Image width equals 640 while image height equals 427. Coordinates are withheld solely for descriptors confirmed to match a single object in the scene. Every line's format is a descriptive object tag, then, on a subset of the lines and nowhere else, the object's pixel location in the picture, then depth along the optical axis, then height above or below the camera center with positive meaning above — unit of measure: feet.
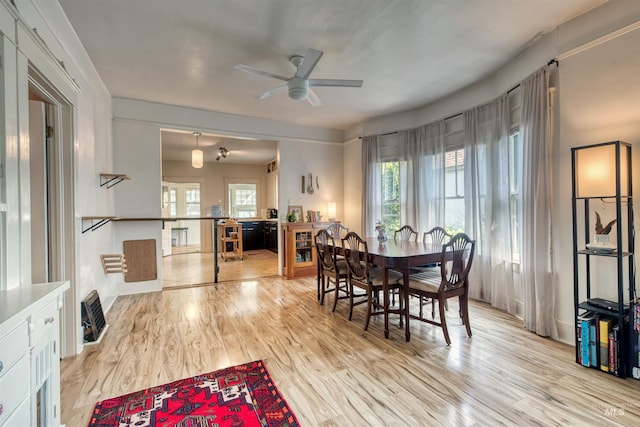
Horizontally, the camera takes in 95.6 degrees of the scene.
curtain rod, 8.81 +4.45
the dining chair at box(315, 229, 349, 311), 11.78 -2.24
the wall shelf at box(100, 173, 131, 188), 11.49 +1.51
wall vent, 9.00 -3.35
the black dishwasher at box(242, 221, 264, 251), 28.68 -2.33
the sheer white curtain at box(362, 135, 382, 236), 17.40 +1.71
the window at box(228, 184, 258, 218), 30.42 +1.21
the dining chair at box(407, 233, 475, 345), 8.81 -2.36
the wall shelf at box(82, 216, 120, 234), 9.19 -0.30
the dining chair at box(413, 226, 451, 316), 10.79 -1.45
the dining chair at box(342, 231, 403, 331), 10.02 -2.31
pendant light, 17.76 +3.41
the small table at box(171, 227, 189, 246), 31.35 -2.38
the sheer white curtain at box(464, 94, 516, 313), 11.29 +0.34
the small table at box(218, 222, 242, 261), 24.38 -2.16
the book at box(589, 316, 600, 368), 7.20 -3.45
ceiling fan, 8.88 +4.37
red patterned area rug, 5.66 -4.05
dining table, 9.12 -1.63
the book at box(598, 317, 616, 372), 7.06 -3.24
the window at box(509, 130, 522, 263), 10.94 +0.83
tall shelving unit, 6.91 -0.88
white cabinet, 3.45 -1.93
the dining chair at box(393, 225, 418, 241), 14.18 -1.15
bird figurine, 7.45 -0.52
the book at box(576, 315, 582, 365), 7.46 -3.43
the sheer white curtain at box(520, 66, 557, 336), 9.06 +0.00
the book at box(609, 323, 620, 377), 6.90 -3.49
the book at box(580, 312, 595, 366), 7.33 -3.31
